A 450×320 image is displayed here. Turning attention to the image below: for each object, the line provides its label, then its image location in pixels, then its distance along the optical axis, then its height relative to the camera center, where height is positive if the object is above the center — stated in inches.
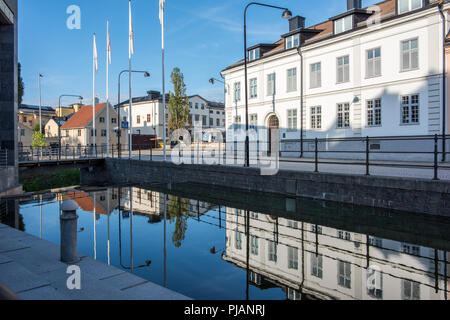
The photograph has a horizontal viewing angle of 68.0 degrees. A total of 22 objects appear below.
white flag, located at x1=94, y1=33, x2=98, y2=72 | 1267.2 +359.2
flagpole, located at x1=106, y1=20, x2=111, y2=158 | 1170.2 +338.4
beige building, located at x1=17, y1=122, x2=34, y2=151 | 2866.6 +168.6
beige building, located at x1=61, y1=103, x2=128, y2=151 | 2433.6 +183.0
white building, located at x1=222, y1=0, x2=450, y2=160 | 748.6 +203.8
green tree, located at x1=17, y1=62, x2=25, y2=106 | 1316.9 +262.3
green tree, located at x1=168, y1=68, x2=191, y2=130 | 2112.5 +301.5
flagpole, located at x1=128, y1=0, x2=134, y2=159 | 1050.7 +346.8
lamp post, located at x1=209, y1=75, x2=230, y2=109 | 1334.9 +262.6
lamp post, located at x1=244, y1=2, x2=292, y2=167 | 615.8 +213.3
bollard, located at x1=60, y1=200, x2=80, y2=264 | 195.8 -46.8
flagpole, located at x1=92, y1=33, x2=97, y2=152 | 1281.4 +298.4
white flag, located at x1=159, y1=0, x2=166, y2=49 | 946.7 +405.3
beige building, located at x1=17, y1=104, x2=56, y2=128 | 3553.2 +432.6
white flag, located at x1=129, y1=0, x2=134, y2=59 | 1050.9 +347.0
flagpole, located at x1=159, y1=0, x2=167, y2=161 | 947.5 +391.7
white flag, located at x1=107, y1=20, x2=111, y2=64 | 1173.4 +368.2
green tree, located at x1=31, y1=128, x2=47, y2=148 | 2127.2 +84.4
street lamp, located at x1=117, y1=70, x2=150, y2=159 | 1191.7 +281.1
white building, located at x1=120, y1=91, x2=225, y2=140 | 2678.6 +345.0
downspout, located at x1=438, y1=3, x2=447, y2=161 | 709.9 +147.7
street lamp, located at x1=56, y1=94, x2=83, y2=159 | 1926.8 +331.3
